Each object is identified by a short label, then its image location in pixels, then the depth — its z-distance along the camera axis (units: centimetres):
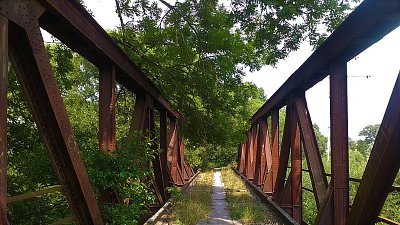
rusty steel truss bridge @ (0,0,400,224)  379
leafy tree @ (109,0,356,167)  948
